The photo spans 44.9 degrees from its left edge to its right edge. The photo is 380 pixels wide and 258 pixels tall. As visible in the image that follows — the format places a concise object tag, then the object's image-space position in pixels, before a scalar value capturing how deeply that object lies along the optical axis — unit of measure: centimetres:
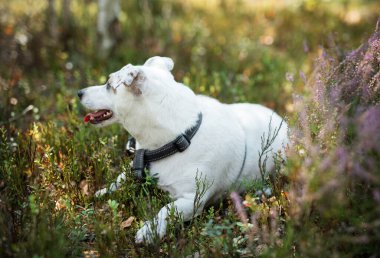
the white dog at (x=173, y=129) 325
